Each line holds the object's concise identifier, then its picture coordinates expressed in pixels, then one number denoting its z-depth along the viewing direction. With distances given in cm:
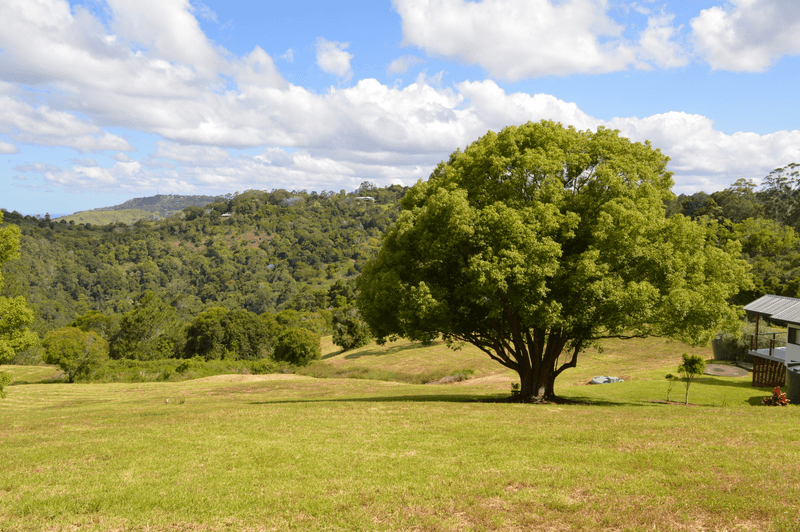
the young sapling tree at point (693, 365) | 2556
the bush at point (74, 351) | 5138
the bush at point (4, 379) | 2332
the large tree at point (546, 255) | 1828
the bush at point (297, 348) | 6081
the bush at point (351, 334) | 7438
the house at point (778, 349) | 2825
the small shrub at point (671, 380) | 2785
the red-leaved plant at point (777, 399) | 2259
